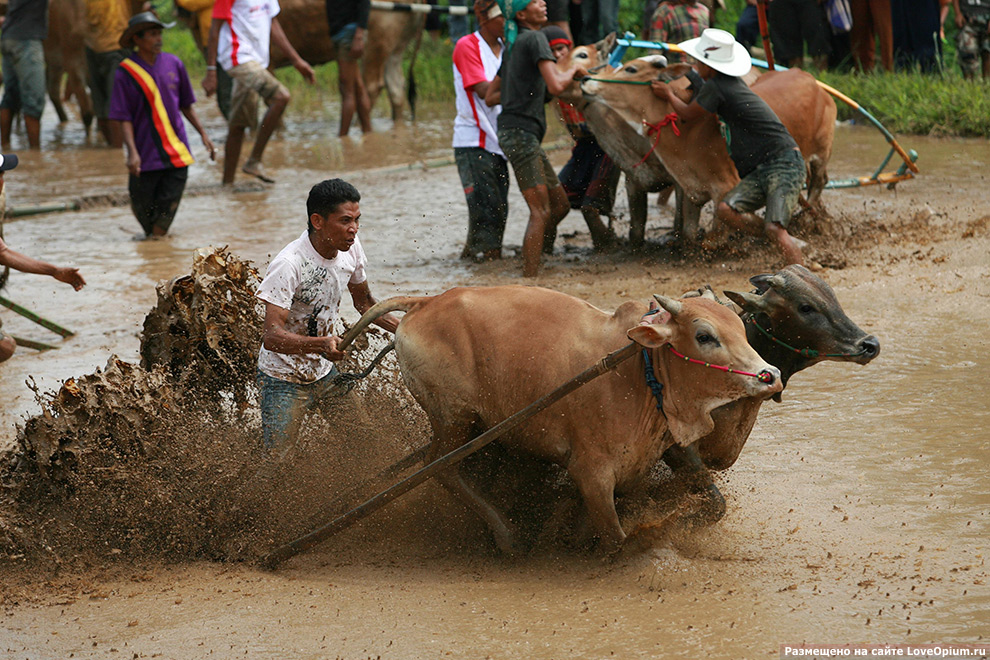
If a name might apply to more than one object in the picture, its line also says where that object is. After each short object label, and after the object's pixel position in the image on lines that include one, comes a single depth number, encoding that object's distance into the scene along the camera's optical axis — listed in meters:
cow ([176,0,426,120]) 27.00
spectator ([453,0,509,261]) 16.09
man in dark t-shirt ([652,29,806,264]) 14.62
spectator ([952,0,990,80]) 23.02
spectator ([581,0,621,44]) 23.62
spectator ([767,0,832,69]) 24.06
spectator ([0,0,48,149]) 25.22
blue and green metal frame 15.77
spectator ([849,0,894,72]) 24.45
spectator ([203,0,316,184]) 21.27
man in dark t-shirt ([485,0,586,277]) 14.91
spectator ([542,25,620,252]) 16.48
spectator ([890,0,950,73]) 24.19
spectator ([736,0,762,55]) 25.22
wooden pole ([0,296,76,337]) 12.91
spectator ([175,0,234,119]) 26.16
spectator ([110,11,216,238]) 17.36
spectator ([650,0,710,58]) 20.47
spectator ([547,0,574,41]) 19.55
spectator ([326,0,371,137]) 25.48
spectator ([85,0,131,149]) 25.69
